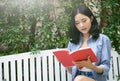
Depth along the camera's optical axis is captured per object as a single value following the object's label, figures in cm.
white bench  361
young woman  301
